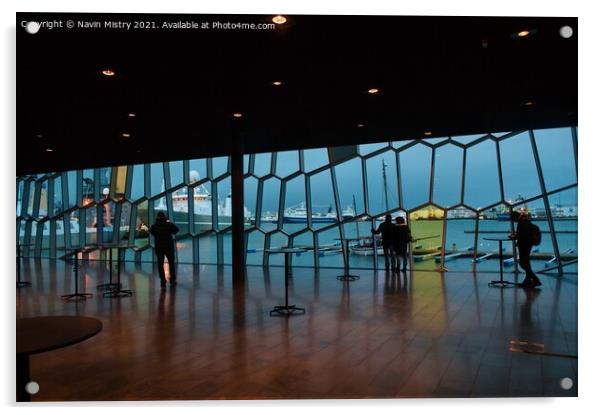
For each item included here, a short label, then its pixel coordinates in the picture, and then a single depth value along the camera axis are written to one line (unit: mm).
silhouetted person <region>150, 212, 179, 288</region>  7727
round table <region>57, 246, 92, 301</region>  6726
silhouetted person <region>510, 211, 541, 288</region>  7125
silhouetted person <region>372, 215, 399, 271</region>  9297
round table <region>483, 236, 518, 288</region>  7293
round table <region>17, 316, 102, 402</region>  1975
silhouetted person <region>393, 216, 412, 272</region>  9273
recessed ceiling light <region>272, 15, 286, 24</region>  3174
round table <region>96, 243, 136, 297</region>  6954
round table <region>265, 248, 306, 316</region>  5340
